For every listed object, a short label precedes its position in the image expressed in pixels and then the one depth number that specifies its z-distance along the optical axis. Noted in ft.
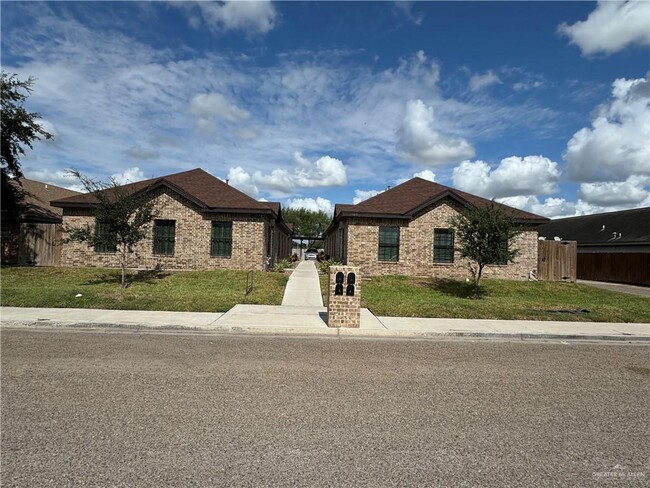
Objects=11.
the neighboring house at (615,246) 86.92
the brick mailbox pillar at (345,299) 33.12
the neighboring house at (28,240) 69.15
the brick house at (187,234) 68.18
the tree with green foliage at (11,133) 66.49
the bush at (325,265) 78.43
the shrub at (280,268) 73.50
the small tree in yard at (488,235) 52.19
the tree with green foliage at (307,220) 250.94
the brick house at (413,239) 68.95
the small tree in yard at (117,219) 48.21
